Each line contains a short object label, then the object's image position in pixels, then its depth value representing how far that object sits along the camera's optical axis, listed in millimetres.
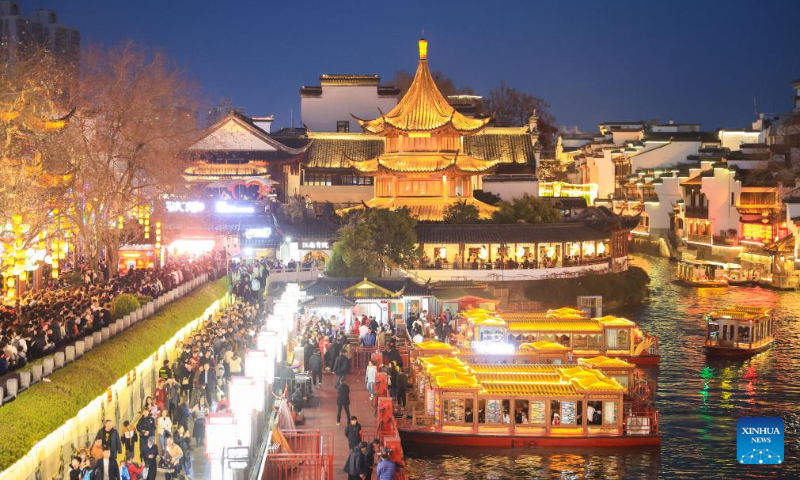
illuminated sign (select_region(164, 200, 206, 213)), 52422
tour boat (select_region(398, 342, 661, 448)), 27609
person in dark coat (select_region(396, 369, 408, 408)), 28516
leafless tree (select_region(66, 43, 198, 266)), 40531
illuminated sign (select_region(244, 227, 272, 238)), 53766
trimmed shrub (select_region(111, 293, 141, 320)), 29109
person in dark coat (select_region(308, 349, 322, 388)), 28516
